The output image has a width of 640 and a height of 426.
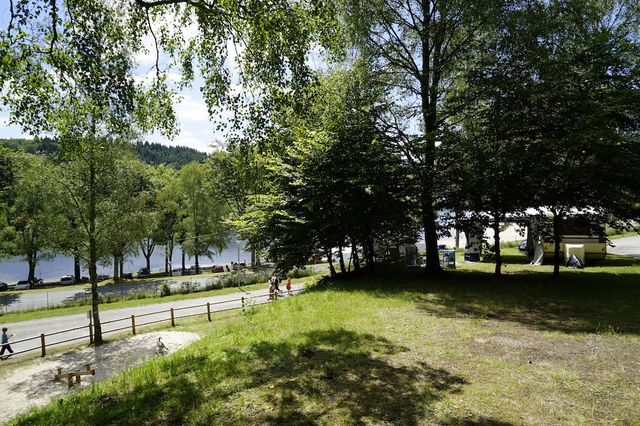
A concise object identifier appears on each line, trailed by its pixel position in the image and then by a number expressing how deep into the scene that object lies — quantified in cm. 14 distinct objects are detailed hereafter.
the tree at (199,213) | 5428
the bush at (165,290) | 3347
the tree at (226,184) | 4731
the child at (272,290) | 2138
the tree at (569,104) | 1280
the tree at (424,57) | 1634
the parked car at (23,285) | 4843
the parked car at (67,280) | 5056
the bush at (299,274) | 3650
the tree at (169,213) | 5500
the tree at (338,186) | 1689
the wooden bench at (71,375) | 1187
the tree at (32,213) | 2048
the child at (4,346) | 1776
